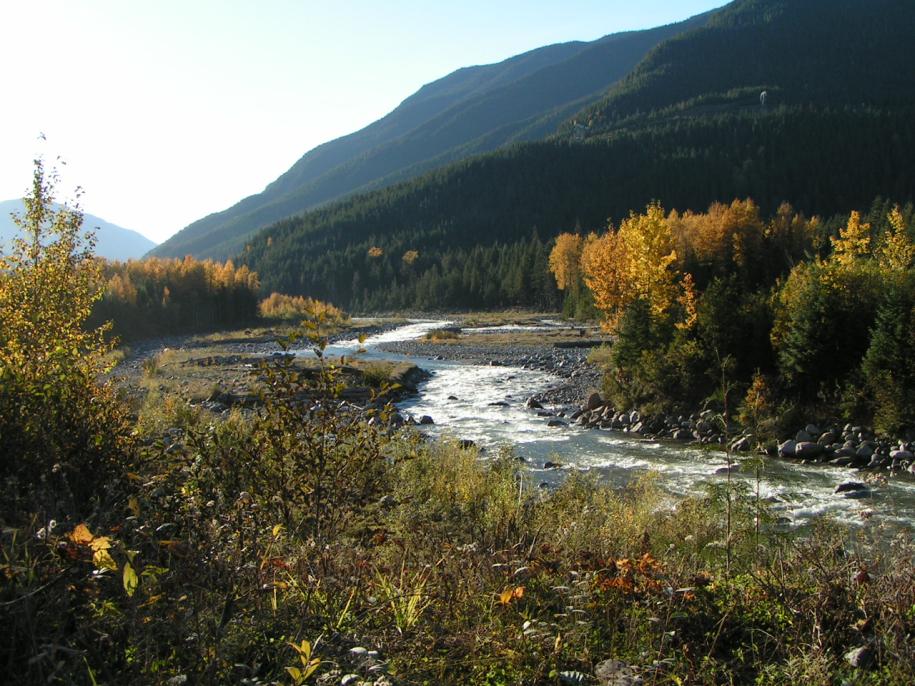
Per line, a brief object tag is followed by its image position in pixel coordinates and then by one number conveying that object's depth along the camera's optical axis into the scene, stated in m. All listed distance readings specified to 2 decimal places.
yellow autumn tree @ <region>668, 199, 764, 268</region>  69.19
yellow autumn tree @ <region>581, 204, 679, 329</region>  31.03
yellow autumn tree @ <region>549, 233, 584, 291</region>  90.94
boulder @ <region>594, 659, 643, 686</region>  3.72
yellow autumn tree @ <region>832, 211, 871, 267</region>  40.06
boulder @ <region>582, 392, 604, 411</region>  26.39
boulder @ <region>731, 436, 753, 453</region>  17.88
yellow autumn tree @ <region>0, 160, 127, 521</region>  5.25
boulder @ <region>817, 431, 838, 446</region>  19.03
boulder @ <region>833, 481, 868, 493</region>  14.70
